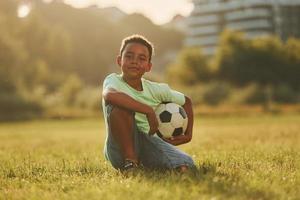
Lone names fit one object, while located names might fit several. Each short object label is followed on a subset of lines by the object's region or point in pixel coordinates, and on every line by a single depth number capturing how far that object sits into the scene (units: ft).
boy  19.30
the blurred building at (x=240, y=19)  342.64
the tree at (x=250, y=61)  195.42
